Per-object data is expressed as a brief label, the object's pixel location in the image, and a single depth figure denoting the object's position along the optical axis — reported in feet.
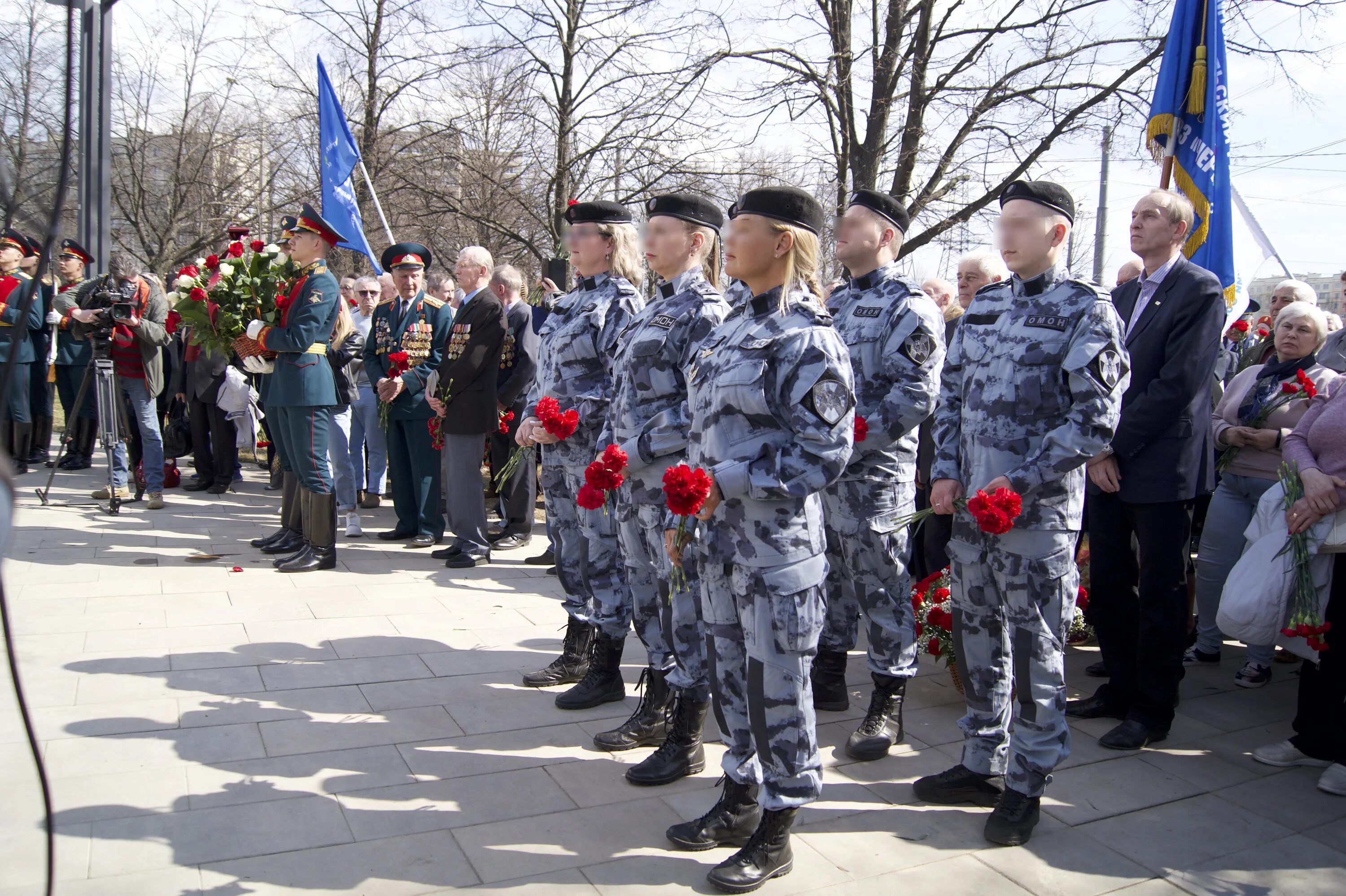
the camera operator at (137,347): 27.66
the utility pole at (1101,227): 75.36
